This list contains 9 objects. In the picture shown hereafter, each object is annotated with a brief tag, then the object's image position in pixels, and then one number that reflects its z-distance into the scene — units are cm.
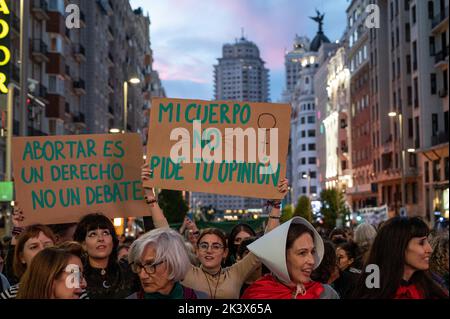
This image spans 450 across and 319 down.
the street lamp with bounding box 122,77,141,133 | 2694
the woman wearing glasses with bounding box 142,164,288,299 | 661
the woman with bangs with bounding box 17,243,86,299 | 501
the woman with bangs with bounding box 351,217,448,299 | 509
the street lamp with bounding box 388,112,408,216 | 3778
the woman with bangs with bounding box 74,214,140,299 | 675
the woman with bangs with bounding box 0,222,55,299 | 709
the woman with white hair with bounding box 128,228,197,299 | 550
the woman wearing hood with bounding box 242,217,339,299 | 528
